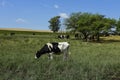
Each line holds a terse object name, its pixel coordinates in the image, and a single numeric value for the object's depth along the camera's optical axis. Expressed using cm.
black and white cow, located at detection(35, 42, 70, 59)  1011
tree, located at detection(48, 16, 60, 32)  7033
